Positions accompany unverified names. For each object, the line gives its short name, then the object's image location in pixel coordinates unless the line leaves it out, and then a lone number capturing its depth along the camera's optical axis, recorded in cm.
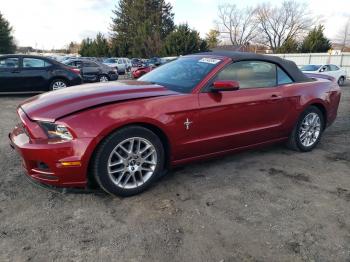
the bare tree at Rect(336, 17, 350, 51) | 5662
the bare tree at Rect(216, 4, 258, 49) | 6475
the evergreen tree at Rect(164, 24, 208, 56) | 3581
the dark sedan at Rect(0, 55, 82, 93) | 1004
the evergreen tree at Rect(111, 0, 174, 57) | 4750
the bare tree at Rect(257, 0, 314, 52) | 5978
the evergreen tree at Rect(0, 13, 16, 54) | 4138
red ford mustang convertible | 318
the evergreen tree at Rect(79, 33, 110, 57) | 5197
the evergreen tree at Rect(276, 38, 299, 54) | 3875
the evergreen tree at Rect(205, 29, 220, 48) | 6272
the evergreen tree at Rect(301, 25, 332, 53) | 3669
